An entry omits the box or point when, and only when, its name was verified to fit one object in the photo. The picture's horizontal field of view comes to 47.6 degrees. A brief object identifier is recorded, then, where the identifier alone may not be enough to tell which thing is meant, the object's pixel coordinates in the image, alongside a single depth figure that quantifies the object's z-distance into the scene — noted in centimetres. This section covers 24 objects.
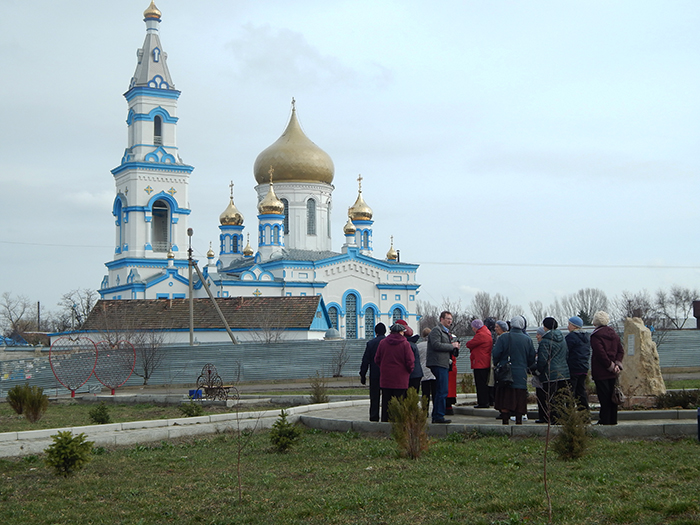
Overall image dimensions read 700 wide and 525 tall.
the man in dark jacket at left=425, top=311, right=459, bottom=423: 1107
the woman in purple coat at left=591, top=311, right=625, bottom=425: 1006
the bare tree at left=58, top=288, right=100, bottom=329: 6532
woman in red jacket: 1200
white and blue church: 5062
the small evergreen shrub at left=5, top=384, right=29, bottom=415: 1456
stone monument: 1233
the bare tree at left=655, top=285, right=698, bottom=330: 7312
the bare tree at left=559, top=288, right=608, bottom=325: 8719
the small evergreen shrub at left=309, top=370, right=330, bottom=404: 1530
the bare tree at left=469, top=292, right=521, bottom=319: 9199
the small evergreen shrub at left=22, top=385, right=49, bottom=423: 1406
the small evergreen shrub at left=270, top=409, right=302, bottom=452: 979
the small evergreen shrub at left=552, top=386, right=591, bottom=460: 801
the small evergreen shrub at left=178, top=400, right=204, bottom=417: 1381
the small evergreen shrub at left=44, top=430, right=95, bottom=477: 847
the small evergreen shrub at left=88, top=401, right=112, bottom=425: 1292
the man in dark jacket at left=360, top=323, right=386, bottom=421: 1168
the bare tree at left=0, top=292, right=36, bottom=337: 7414
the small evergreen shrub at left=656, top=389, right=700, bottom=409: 1111
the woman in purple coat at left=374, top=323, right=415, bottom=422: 1088
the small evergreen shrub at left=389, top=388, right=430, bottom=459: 864
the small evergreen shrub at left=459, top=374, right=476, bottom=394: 1677
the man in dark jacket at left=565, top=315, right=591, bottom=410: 1056
